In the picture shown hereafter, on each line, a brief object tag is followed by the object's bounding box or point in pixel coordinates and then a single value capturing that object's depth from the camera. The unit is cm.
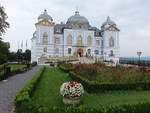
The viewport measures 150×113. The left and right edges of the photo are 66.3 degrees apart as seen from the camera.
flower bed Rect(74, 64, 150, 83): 715
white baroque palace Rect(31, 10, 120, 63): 3147
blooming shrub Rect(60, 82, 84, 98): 466
